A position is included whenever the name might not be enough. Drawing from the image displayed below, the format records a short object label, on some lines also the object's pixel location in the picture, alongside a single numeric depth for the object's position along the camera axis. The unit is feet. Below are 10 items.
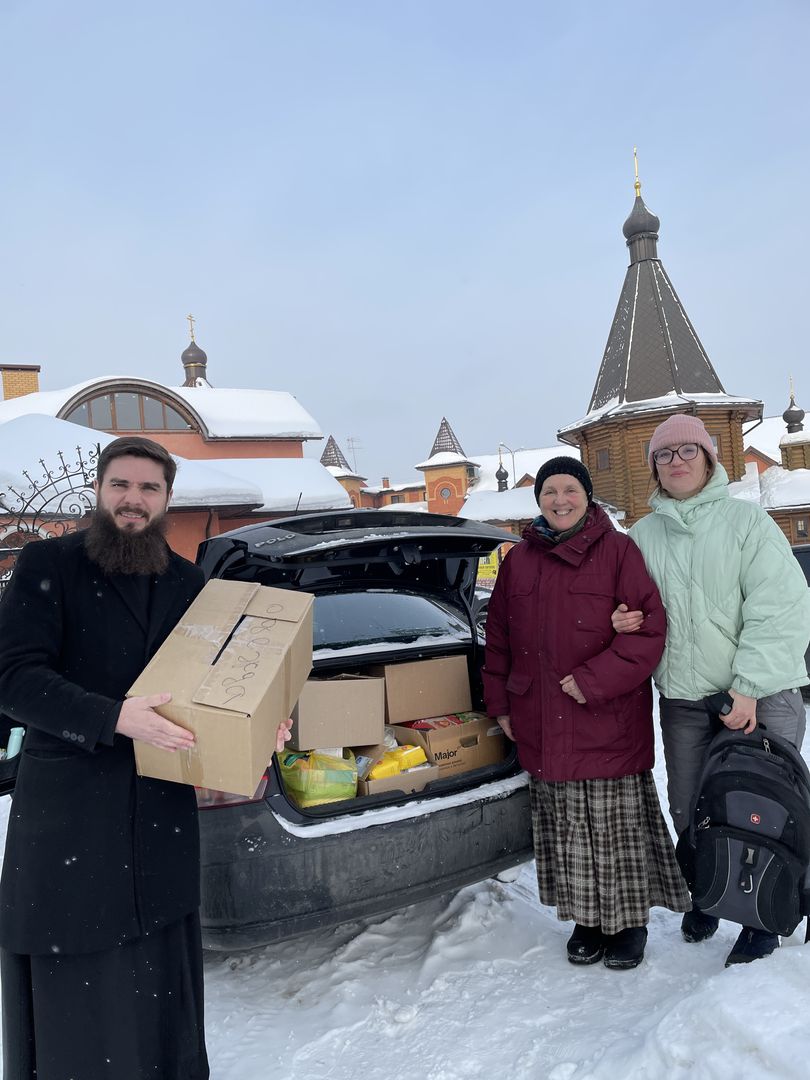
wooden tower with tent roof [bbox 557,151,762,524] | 90.68
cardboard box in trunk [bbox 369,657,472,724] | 10.65
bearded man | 5.88
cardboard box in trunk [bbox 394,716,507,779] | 10.22
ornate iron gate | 24.36
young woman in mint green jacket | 8.41
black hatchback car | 7.95
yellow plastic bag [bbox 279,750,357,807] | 9.11
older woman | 9.00
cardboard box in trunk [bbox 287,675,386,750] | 9.52
